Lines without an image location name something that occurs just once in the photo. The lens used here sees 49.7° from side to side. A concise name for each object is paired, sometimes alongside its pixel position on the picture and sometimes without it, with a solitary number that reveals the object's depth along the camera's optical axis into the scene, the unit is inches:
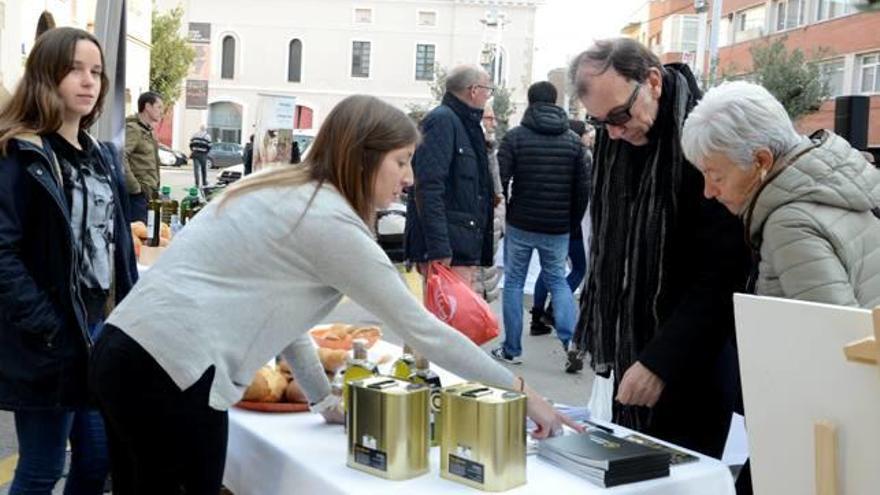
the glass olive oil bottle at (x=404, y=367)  89.5
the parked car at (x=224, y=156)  1547.7
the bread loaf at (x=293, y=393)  90.0
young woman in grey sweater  69.9
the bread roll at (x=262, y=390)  89.3
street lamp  1731.1
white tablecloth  70.4
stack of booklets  70.9
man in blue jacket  181.8
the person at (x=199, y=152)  787.4
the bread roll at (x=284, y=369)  93.1
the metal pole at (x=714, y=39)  1024.0
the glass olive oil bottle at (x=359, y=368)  87.1
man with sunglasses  87.2
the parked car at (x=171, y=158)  1395.2
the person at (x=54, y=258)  92.2
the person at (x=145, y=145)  284.7
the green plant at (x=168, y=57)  1413.6
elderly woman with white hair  66.1
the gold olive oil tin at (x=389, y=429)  70.2
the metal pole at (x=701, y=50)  1071.6
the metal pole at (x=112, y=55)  177.3
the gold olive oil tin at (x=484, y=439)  67.8
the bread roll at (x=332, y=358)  99.0
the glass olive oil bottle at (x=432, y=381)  78.3
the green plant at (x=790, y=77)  1024.2
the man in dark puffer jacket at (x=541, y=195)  227.5
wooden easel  50.4
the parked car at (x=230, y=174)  673.6
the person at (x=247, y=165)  382.1
